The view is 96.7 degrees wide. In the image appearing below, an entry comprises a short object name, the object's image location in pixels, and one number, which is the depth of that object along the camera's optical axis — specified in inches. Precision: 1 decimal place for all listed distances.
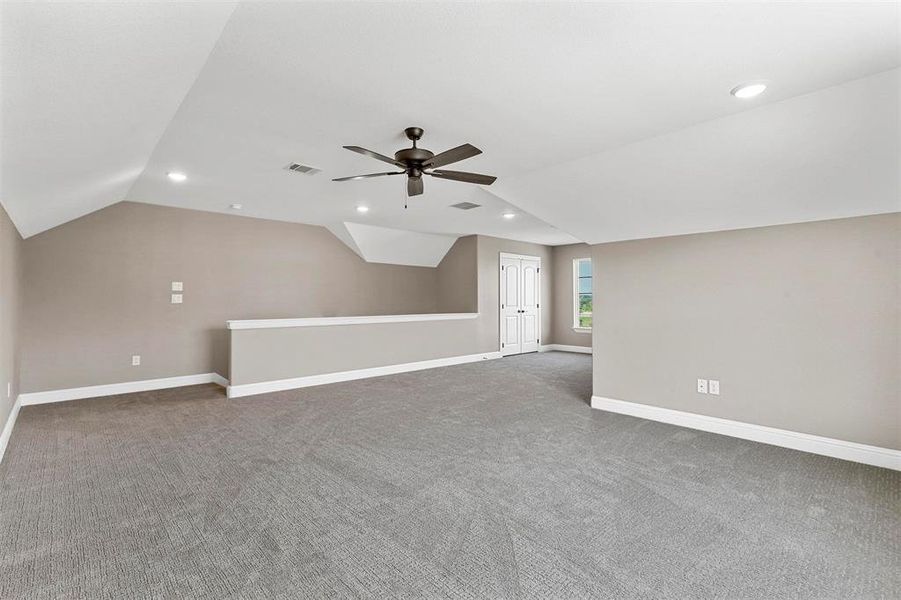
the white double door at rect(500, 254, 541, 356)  328.5
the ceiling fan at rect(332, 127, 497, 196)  108.1
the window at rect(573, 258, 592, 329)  353.4
